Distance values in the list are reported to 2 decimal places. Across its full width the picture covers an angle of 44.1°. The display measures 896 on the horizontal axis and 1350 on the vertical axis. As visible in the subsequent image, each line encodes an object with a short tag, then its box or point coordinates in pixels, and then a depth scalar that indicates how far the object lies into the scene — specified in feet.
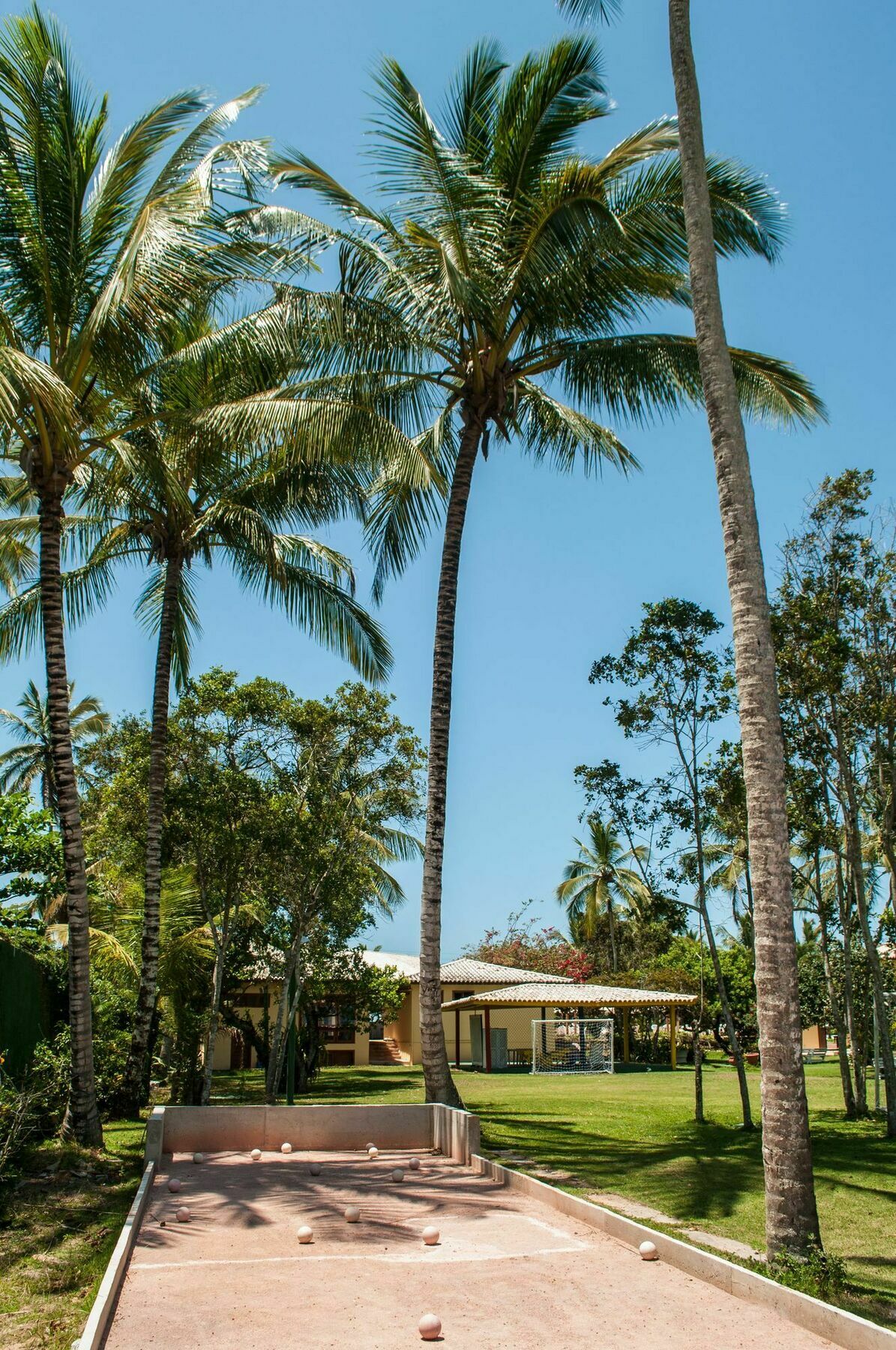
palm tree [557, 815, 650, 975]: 146.82
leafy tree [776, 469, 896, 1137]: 49.42
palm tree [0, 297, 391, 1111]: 43.19
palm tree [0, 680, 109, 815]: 130.93
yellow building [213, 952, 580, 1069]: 114.32
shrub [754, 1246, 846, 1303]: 21.67
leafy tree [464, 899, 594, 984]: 149.89
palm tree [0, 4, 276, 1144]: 37.76
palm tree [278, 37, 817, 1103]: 40.86
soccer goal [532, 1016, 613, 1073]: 105.50
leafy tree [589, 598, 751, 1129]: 53.26
